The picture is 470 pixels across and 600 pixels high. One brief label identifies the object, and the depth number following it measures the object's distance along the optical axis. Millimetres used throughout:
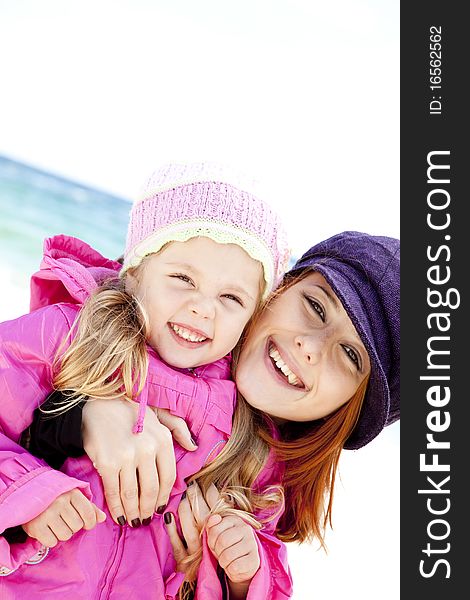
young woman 1225
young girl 1148
